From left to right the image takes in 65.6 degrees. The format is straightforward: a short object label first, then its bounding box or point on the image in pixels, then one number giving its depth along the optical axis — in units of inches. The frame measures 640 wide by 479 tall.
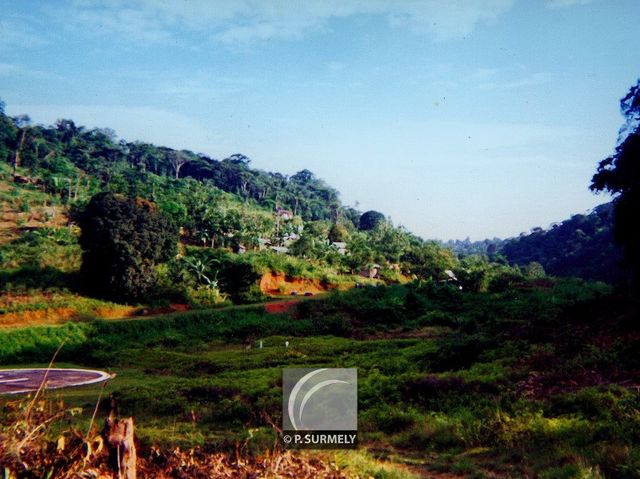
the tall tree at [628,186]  826.2
